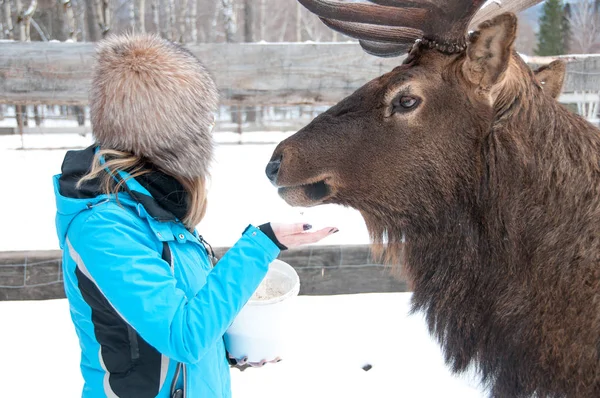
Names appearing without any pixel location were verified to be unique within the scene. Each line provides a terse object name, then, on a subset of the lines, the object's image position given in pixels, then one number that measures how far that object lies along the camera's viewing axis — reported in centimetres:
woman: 153
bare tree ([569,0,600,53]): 2305
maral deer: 172
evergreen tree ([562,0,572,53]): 2445
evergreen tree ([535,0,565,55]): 2362
